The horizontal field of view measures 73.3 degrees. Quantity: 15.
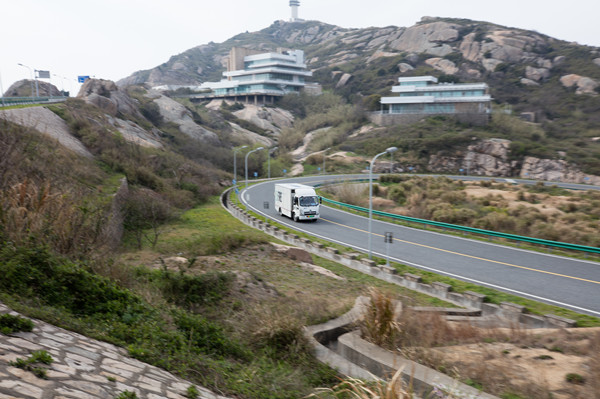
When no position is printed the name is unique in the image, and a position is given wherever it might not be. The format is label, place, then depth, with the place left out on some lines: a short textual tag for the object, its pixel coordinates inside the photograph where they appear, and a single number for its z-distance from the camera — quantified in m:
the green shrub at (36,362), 3.99
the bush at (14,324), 4.73
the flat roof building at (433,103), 82.12
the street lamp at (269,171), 63.76
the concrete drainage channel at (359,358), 6.17
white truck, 31.95
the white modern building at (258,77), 119.56
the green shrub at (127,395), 4.13
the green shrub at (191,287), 9.43
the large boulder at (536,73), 107.06
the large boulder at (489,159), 66.38
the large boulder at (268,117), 103.19
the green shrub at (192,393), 4.82
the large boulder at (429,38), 135.25
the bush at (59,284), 6.18
